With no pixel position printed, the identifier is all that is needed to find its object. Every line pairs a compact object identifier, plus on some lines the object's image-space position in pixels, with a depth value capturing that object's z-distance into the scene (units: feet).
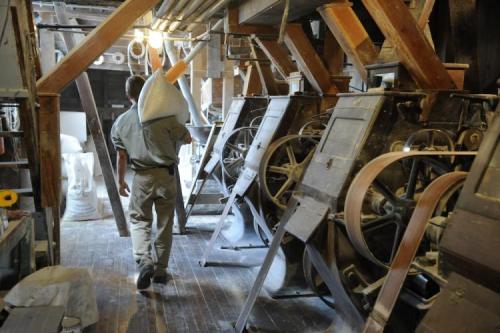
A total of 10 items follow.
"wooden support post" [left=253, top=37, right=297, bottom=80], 14.89
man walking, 11.51
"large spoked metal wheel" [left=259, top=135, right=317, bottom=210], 11.32
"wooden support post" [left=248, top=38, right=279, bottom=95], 16.15
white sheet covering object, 8.25
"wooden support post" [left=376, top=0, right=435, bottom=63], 9.42
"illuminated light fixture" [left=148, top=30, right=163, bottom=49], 16.70
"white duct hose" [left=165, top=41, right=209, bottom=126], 21.18
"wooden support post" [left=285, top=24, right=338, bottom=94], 13.26
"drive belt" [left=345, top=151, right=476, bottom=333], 6.37
